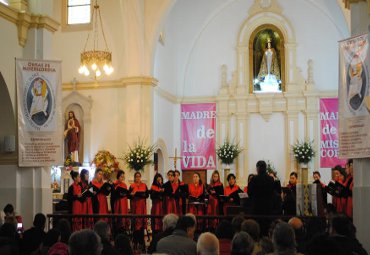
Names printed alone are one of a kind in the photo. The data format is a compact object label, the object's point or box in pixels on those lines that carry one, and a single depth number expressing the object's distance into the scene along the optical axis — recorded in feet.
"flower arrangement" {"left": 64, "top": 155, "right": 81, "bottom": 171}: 65.21
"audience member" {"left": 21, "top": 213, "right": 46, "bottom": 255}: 23.95
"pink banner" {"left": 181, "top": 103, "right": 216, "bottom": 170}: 78.33
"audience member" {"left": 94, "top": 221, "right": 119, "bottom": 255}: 19.44
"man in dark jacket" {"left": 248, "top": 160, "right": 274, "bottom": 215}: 33.06
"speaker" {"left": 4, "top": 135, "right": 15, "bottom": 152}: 39.37
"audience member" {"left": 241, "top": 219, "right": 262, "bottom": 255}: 21.11
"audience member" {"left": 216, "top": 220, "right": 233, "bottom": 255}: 21.62
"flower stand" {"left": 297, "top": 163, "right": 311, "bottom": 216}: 35.58
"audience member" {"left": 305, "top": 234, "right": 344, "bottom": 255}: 15.30
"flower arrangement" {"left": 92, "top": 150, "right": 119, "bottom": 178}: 65.00
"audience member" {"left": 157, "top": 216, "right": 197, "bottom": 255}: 20.27
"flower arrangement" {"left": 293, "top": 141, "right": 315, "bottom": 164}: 73.20
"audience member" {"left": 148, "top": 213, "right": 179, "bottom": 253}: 23.40
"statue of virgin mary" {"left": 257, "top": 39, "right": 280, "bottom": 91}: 78.48
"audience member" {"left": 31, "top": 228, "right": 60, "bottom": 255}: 21.85
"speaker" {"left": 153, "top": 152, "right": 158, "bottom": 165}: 71.89
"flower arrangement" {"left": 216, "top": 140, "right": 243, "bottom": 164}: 75.46
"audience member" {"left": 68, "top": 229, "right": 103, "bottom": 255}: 15.23
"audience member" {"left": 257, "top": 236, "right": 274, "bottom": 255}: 18.94
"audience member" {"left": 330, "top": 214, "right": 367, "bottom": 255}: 20.27
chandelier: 59.57
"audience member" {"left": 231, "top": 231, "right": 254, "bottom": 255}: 17.19
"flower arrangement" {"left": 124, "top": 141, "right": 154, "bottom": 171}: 61.26
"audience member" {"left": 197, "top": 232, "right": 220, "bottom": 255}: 16.96
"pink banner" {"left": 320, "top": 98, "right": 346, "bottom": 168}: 74.08
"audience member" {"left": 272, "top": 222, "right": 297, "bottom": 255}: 16.46
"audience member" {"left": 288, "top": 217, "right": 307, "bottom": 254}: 23.26
